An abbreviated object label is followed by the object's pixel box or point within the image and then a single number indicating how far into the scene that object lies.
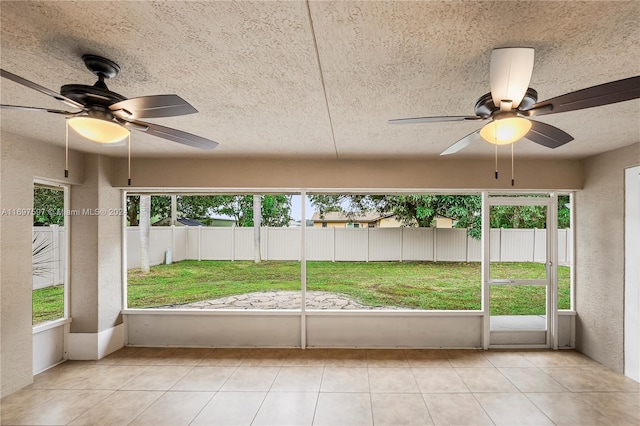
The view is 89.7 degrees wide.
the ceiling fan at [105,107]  1.58
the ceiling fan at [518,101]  1.37
